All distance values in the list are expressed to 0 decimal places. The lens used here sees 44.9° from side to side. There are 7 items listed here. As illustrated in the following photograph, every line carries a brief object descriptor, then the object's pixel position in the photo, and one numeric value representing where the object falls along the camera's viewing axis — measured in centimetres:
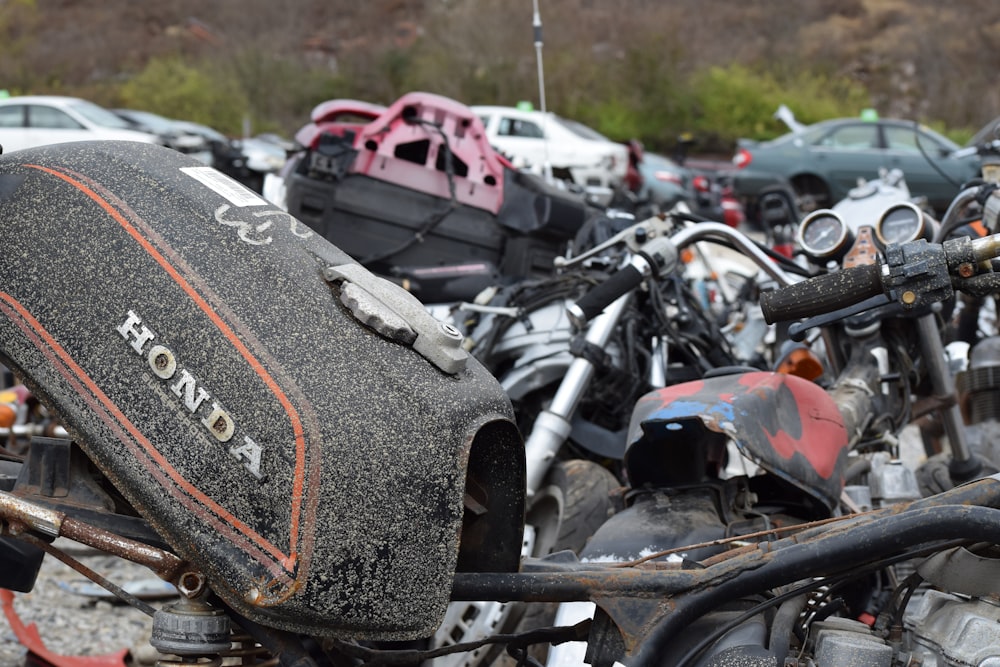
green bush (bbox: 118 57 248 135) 3050
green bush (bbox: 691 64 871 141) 2902
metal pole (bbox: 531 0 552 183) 560
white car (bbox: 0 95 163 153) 1766
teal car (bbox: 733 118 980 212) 1675
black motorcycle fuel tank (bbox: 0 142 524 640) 186
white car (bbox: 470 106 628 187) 1659
